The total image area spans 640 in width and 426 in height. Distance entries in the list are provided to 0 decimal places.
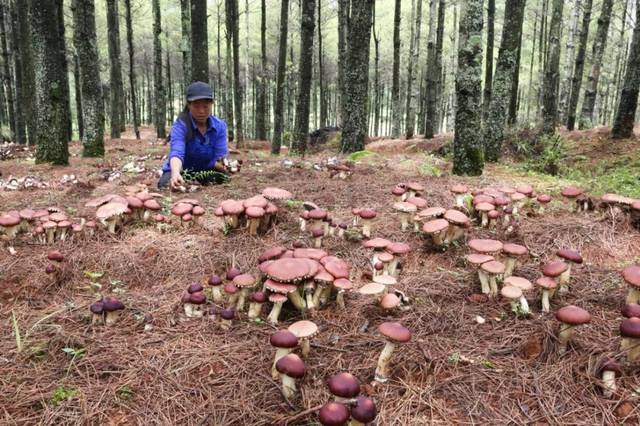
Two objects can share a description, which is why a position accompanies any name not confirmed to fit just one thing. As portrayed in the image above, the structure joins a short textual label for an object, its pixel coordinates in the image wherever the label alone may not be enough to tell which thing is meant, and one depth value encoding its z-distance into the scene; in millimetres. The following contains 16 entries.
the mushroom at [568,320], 2703
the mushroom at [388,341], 2619
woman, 6715
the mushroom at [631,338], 2525
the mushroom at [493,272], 3391
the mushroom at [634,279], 3014
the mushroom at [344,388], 2299
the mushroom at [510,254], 3600
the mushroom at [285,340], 2593
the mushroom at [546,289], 3251
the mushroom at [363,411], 2246
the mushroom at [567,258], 3545
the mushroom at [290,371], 2461
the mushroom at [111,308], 3292
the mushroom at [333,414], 2164
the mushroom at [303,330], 2707
